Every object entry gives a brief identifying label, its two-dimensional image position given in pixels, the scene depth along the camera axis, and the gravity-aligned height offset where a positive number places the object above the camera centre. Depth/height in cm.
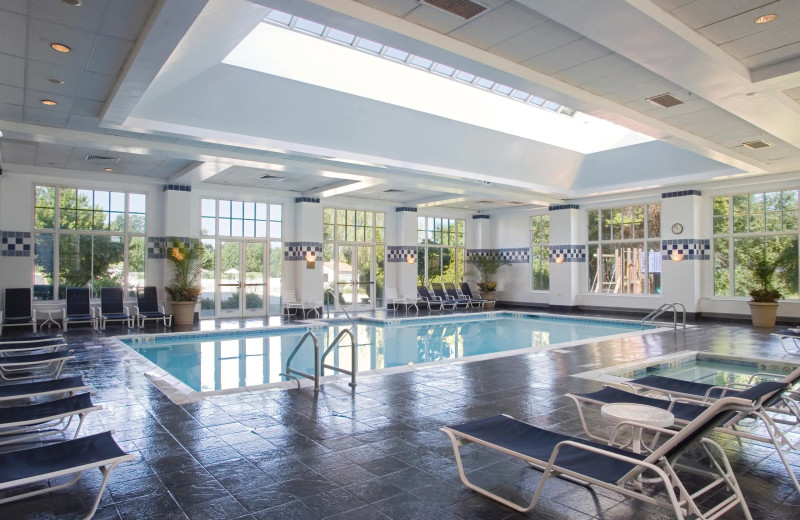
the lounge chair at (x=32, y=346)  585 -95
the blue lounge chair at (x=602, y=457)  248 -102
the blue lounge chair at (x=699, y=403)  308 -99
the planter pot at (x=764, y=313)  1177 -109
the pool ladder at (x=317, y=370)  536 -117
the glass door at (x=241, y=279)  1363 -41
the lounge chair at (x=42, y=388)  398 -99
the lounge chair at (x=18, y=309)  1045 -94
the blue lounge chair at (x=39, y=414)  343 -101
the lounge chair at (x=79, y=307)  1098 -94
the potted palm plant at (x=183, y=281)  1187 -41
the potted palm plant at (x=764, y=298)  1178 -76
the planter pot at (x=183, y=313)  1183 -112
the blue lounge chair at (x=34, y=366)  510 -107
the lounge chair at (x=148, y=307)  1154 -99
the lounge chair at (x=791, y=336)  833 -115
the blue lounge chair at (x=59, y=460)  254 -101
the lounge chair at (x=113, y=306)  1139 -95
